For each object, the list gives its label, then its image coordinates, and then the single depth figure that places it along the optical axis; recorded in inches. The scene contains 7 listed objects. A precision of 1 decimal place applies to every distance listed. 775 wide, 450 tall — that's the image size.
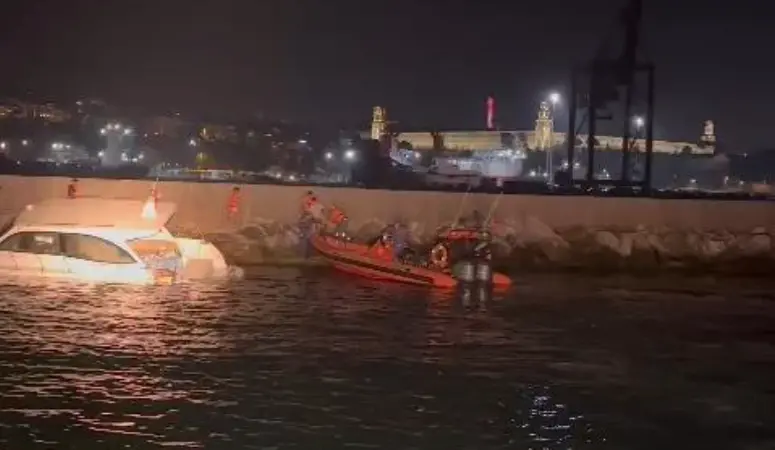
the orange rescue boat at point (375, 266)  1050.7
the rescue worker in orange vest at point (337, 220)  1286.9
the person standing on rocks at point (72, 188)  1237.9
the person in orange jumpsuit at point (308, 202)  1278.3
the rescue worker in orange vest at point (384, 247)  1097.7
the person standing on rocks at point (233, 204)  1317.7
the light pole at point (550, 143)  2627.7
